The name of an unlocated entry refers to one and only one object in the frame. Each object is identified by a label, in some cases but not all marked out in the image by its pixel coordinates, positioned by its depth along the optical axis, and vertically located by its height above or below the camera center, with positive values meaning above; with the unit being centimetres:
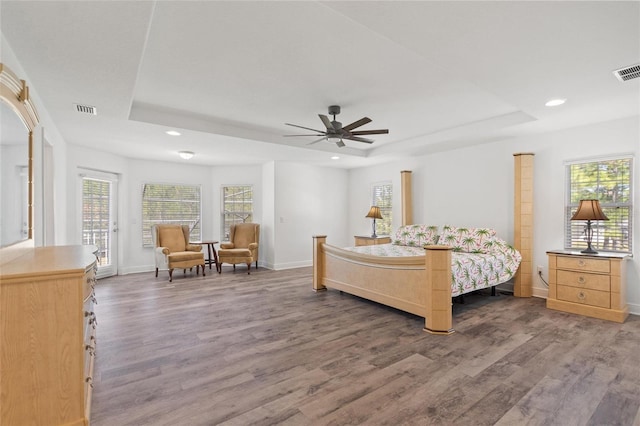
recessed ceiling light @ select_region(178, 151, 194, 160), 566 +108
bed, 324 -71
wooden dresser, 150 -66
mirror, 180 +35
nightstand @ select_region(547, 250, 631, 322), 354 -85
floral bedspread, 373 -68
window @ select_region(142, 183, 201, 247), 664 +14
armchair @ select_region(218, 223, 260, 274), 632 -70
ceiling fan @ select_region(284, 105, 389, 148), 356 +97
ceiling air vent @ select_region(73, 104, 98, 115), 332 +114
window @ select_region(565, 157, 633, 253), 387 +18
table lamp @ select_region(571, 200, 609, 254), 364 -1
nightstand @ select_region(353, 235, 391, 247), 640 -57
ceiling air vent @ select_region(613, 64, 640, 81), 259 +119
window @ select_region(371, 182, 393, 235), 695 +23
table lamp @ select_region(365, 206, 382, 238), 656 -1
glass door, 566 -11
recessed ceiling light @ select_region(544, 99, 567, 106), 330 +118
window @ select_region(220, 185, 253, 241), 740 +19
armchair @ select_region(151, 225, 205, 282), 578 -72
